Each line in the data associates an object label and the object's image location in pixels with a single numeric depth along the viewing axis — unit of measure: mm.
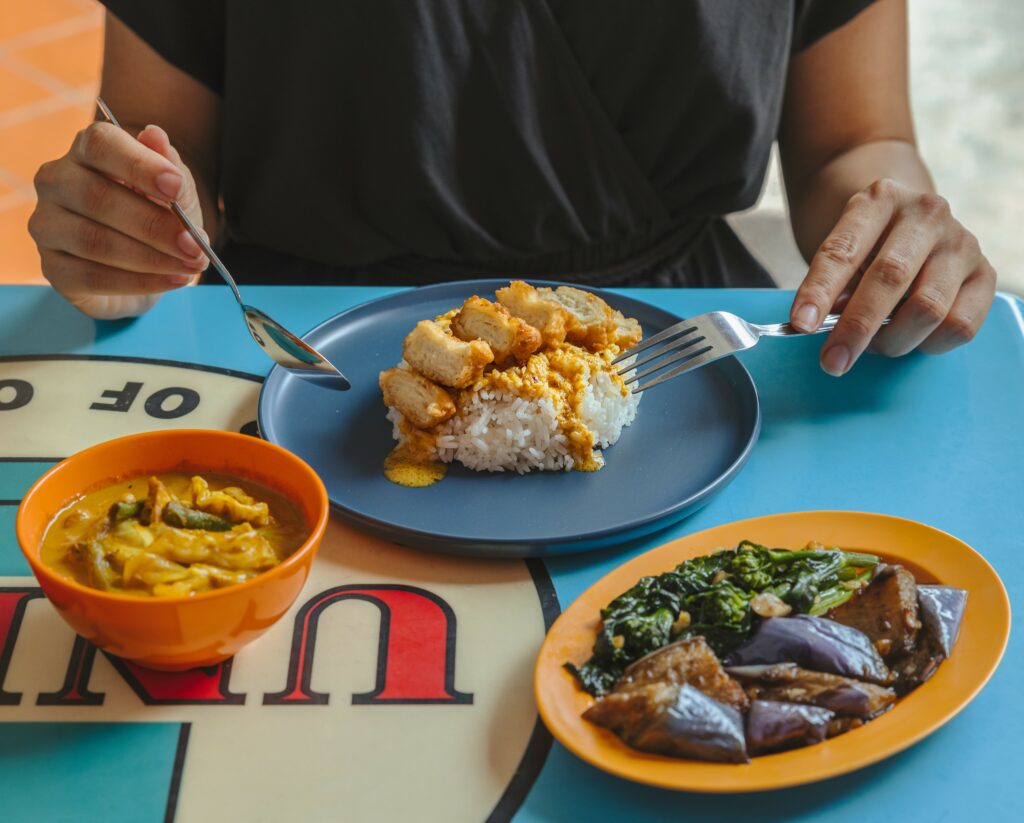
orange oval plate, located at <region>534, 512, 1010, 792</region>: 905
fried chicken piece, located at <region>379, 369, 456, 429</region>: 1371
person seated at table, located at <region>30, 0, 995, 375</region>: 1838
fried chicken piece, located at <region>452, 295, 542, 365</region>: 1414
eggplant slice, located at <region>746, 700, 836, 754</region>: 930
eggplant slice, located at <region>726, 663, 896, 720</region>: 958
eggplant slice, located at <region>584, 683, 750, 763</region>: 915
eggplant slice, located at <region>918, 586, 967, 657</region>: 1039
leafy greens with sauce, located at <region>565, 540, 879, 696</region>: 1034
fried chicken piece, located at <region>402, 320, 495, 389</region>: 1382
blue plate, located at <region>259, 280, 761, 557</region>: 1248
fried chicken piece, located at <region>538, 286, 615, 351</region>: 1526
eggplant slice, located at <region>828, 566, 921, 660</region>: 1039
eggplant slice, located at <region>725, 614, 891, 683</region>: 997
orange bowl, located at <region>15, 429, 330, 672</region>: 943
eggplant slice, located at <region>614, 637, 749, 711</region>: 964
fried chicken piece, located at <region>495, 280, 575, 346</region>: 1458
